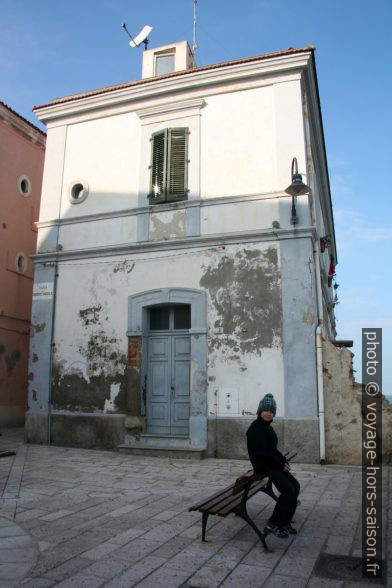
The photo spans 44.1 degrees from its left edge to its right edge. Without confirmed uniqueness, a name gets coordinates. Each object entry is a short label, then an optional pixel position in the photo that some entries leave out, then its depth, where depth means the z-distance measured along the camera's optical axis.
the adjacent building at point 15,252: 14.59
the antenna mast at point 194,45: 13.65
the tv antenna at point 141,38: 13.24
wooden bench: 4.27
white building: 9.44
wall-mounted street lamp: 8.81
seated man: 4.59
